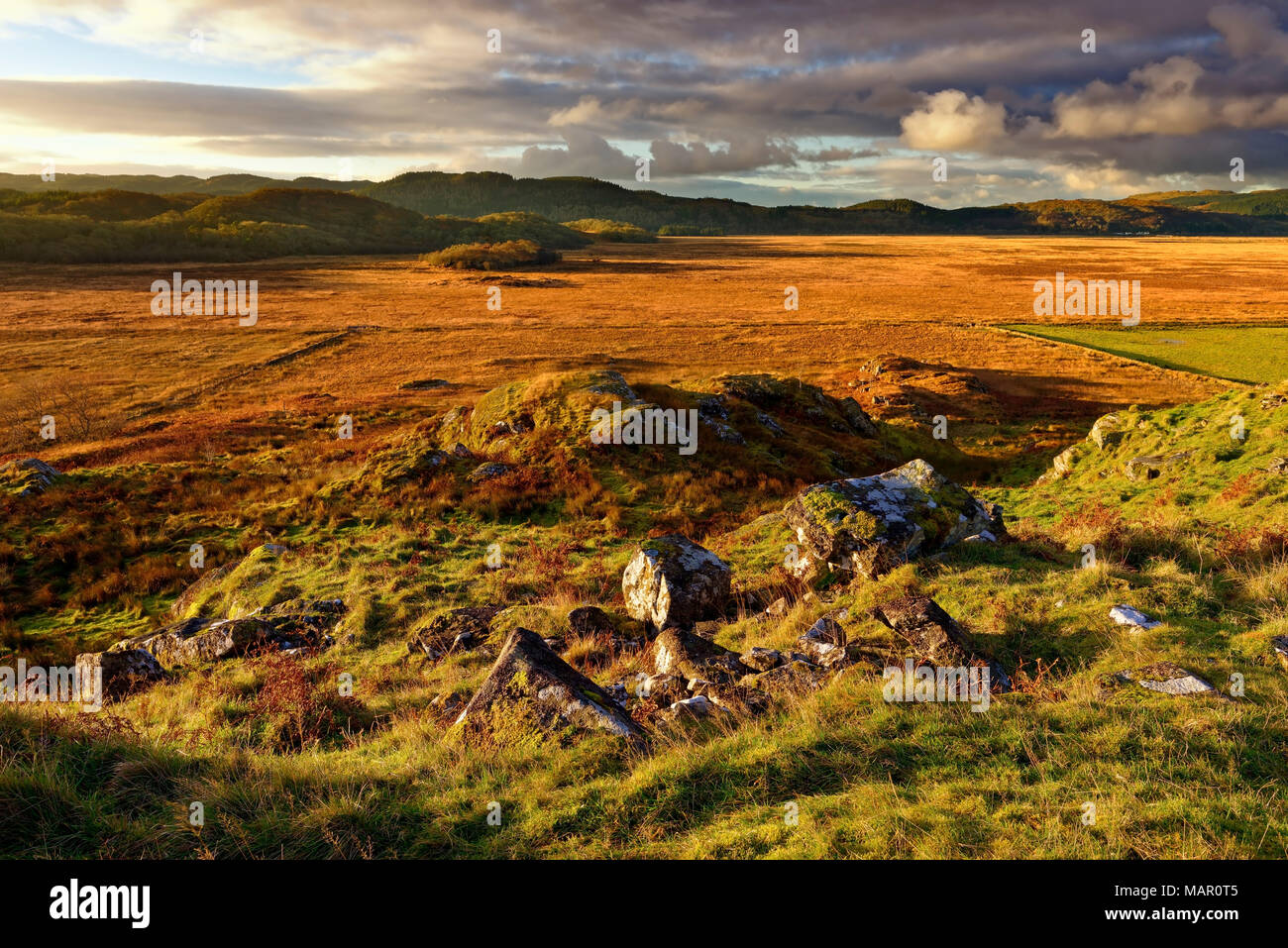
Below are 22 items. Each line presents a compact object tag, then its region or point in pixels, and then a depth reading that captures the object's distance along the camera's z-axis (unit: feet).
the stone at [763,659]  30.50
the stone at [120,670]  38.14
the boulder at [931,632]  27.86
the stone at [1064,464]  86.11
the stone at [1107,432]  84.79
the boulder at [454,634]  39.65
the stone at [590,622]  39.83
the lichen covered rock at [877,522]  41.50
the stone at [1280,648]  25.08
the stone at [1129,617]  28.43
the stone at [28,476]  79.77
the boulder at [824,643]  29.76
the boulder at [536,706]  23.79
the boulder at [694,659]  30.32
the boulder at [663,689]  29.25
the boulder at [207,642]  41.52
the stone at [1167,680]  23.36
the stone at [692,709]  25.05
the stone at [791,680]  26.76
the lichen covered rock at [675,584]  40.73
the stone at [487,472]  73.77
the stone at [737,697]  25.26
